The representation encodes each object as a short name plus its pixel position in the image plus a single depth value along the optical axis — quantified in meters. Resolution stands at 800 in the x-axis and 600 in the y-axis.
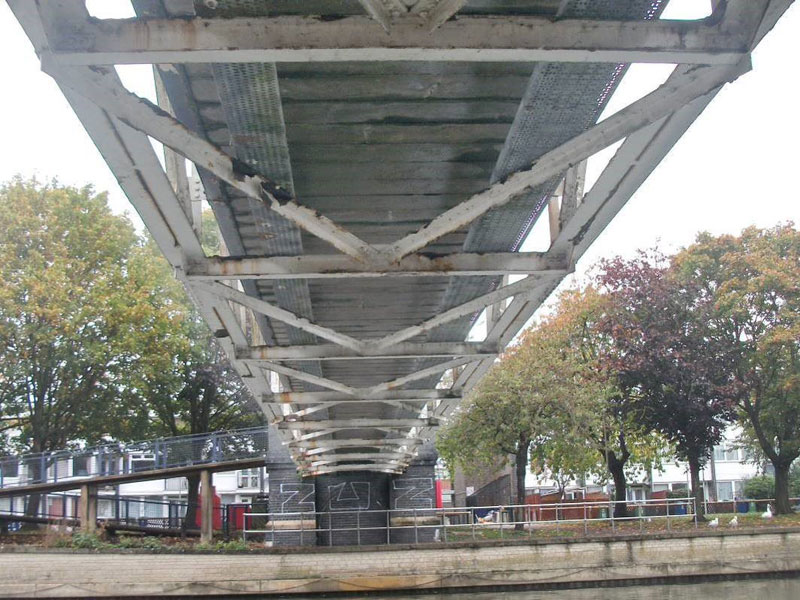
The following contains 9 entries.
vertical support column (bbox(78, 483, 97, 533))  24.98
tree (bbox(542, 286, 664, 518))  27.95
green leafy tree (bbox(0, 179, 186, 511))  28.42
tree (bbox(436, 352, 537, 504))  28.27
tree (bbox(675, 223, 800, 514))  29.95
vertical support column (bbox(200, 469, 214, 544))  25.50
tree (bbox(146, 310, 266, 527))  32.84
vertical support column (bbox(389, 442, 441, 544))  26.86
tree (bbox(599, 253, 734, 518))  29.36
